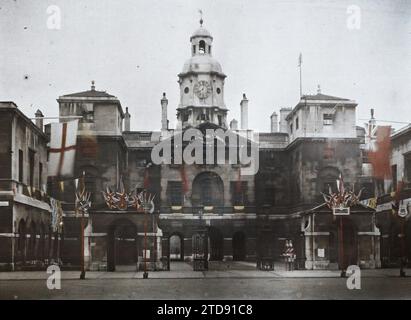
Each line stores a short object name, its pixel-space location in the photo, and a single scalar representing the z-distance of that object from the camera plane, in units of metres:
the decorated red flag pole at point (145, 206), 39.10
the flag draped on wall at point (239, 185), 57.96
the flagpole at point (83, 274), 34.09
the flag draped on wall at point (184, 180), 57.00
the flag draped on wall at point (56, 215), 41.75
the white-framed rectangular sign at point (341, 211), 40.53
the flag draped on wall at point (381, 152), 37.41
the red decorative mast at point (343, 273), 35.36
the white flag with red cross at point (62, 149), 27.95
